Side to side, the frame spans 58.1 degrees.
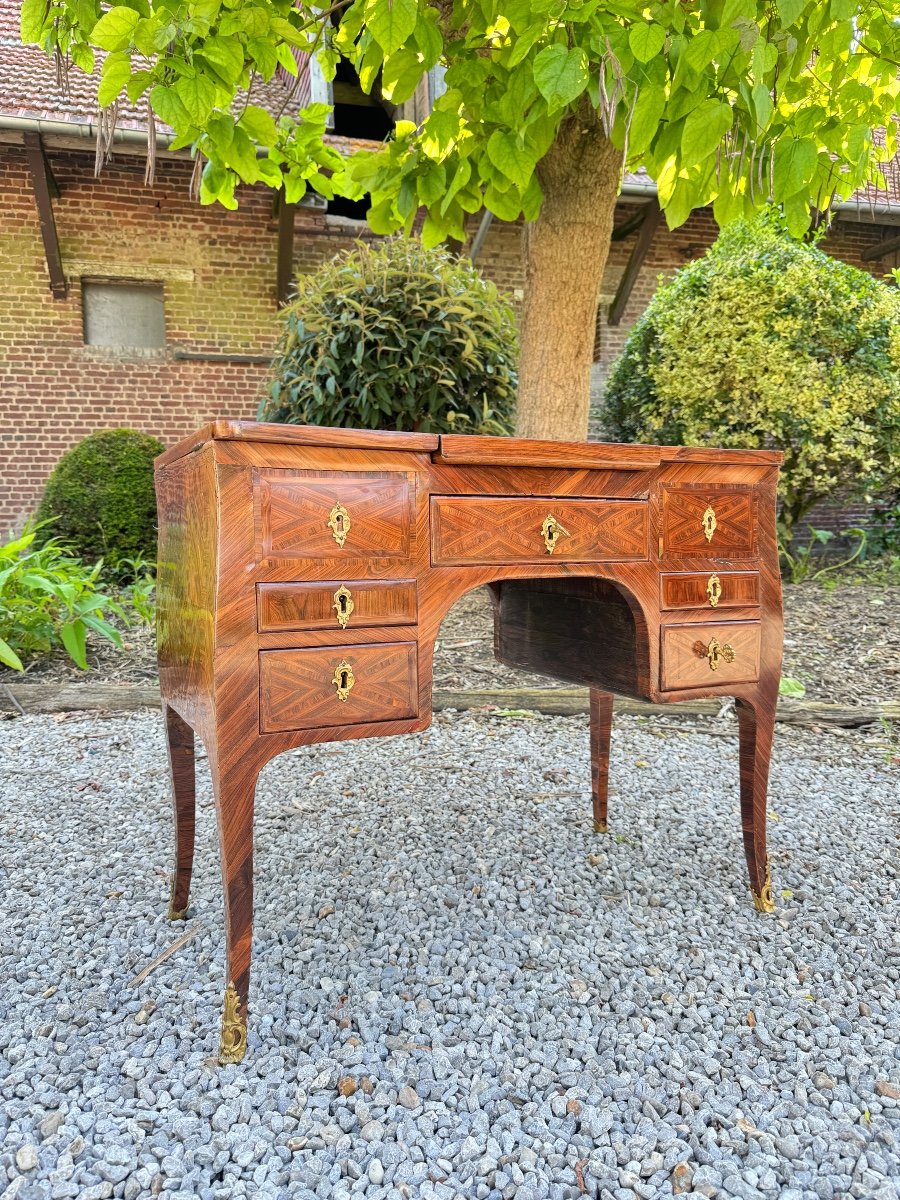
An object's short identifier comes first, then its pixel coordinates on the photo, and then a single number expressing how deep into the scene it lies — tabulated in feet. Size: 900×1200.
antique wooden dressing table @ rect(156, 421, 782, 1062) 4.60
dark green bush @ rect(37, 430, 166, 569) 20.08
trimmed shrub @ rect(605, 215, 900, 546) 18.24
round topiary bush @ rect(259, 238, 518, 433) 14.92
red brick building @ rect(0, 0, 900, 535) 25.21
